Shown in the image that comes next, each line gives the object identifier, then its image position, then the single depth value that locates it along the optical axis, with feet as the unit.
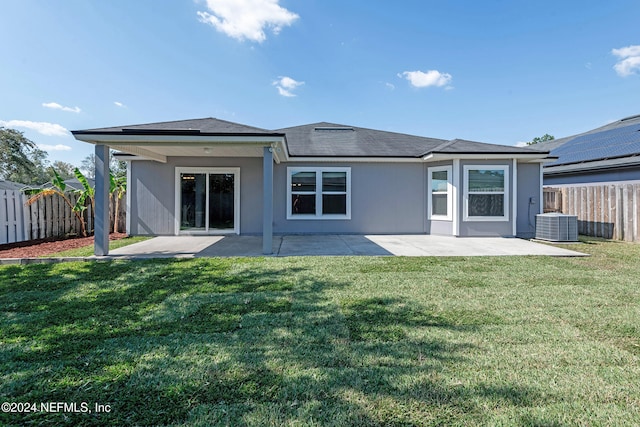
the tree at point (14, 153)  101.86
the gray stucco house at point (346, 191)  34.58
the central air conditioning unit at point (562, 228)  30.71
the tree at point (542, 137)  166.80
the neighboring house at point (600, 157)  39.46
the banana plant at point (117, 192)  39.93
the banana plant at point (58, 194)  32.14
